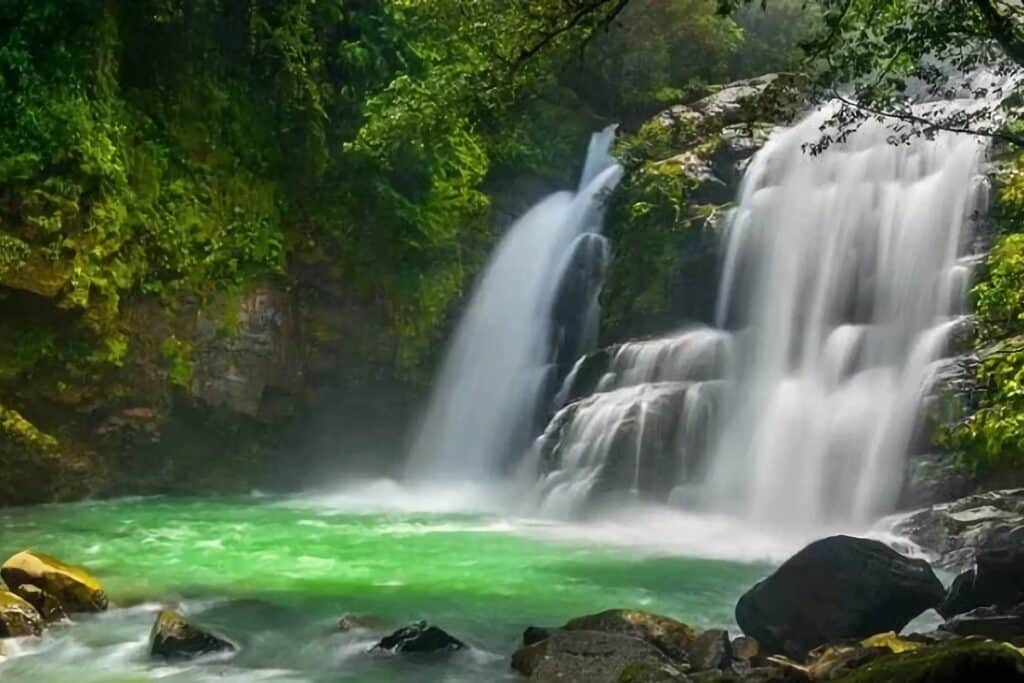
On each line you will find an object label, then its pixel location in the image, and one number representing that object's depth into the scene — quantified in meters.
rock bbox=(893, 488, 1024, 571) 9.73
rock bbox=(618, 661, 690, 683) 5.99
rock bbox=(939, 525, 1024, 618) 8.14
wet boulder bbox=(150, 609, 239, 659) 7.74
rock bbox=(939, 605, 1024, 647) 7.52
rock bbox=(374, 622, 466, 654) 7.91
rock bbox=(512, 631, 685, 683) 6.80
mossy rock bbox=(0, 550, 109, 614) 8.71
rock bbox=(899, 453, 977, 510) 11.18
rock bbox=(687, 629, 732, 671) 7.25
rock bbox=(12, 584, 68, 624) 8.49
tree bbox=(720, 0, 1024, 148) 7.01
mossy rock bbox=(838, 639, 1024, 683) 5.03
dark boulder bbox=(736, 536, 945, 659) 7.78
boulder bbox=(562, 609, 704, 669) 7.45
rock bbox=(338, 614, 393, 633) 8.47
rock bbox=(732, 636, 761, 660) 7.58
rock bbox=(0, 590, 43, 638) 8.03
